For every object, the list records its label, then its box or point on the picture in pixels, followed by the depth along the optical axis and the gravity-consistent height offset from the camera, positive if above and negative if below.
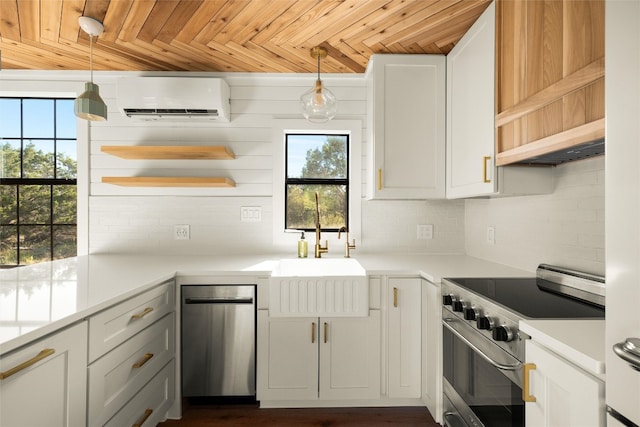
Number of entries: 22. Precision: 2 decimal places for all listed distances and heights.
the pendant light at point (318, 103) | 2.11 +0.68
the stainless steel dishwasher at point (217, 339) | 1.99 -0.72
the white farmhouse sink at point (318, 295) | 1.95 -0.45
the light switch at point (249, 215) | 2.68 +0.00
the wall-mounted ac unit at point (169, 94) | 2.38 +0.83
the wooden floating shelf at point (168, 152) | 2.36 +0.43
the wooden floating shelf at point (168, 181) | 2.38 +0.23
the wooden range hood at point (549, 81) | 1.10 +0.50
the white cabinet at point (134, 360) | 1.31 -0.65
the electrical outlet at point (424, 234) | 2.71 -0.14
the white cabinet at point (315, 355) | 1.99 -0.80
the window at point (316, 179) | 2.77 +0.28
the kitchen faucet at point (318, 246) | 2.51 -0.23
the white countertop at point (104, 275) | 1.07 -0.31
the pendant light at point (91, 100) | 1.91 +0.64
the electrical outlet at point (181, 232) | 2.66 -0.14
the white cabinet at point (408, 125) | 2.28 +0.59
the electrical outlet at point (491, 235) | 2.29 -0.13
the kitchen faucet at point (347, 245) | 2.51 -0.22
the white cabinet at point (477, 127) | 1.70 +0.49
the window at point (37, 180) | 2.74 +0.26
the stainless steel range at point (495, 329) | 1.16 -0.43
